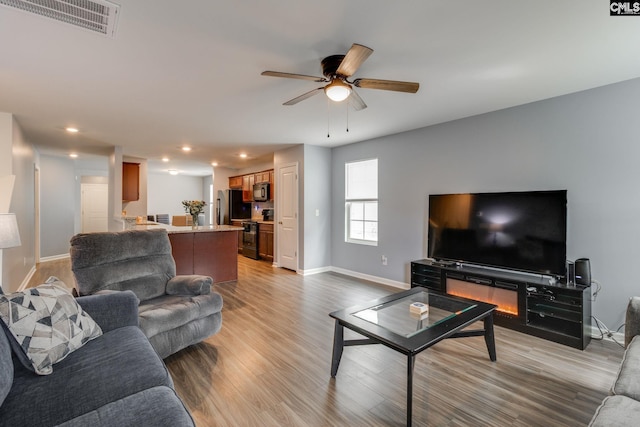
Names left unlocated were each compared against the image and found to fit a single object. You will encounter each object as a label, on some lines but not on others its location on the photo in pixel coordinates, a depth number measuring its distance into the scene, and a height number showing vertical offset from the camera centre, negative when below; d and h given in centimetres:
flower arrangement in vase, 492 -2
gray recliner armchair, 231 -68
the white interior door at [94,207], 821 +2
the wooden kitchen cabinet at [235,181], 849 +80
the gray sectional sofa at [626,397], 116 -83
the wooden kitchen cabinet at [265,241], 675 -77
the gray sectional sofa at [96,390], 111 -81
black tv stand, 269 -93
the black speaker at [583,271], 275 -58
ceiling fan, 214 +99
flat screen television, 299 -23
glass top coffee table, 178 -81
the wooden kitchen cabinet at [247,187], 795 +61
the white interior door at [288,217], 570 -16
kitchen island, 451 -70
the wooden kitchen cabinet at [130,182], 679 +63
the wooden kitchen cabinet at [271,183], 720 +64
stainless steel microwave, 721 +42
